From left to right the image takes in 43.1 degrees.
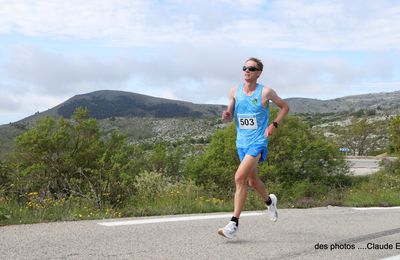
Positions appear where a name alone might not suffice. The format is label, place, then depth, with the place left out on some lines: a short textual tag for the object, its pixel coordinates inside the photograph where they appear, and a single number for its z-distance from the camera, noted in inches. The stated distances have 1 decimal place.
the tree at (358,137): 2657.5
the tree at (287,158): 1235.2
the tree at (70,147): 1157.1
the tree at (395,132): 1403.3
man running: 233.0
